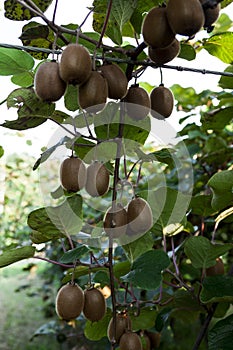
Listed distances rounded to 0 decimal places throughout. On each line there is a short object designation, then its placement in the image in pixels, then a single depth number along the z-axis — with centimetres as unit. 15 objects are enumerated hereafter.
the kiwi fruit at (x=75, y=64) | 61
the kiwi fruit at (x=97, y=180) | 74
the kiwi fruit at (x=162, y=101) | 79
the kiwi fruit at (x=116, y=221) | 78
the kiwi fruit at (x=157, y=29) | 61
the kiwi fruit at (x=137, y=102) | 75
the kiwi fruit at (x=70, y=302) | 82
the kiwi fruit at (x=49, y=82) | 64
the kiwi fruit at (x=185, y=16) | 57
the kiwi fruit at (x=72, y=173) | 74
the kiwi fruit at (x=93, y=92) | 63
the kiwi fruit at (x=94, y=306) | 85
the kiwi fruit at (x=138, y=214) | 78
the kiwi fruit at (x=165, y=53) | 68
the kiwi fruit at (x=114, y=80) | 68
